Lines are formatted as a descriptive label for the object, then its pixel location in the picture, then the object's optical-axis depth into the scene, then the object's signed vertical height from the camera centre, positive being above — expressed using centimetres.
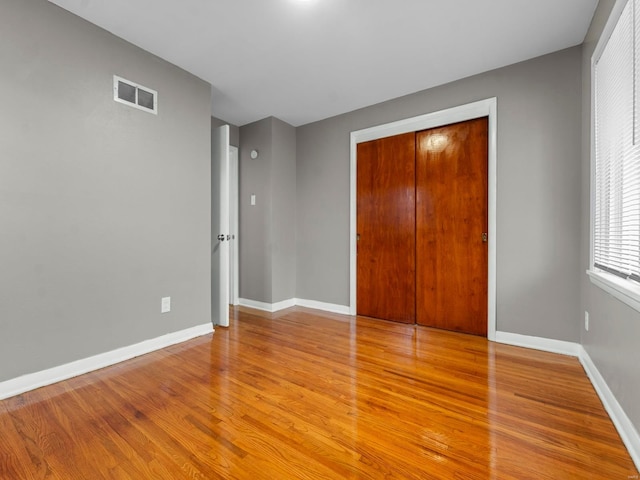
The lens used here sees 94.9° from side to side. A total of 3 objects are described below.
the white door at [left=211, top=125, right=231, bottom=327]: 310 +14
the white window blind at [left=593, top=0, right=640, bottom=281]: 141 +48
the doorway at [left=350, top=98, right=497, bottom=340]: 270 +101
